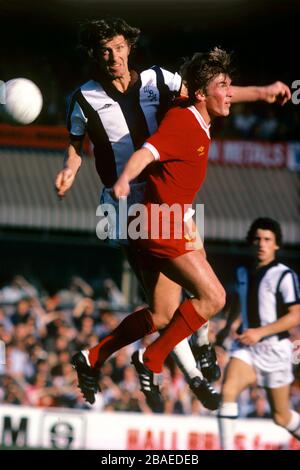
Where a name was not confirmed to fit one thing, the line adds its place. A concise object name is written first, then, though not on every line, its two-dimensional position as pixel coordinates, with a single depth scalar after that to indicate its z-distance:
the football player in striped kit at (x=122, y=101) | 14.93
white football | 15.01
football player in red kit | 14.54
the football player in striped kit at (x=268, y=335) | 21.50
